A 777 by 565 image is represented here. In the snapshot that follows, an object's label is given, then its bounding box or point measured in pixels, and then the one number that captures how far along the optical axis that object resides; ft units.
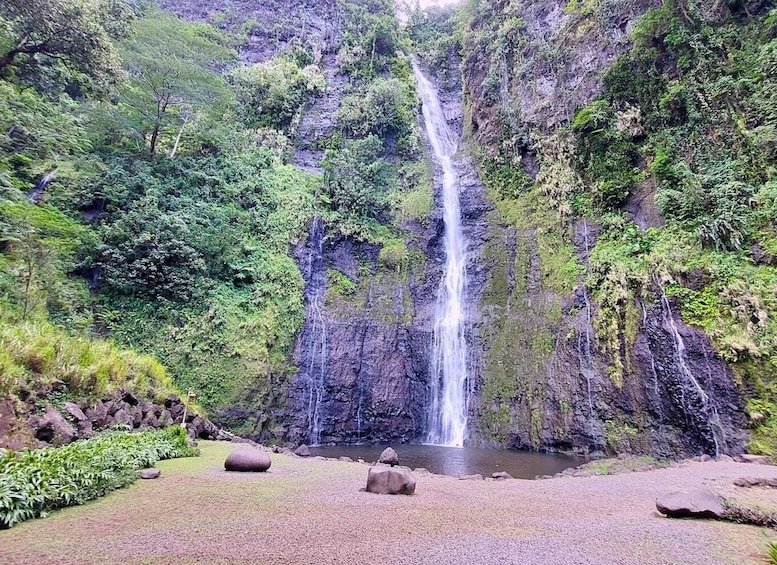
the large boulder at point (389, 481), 18.76
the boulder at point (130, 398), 28.45
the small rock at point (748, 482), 20.85
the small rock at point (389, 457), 28.86
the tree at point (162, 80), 57.62
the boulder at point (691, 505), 14.87
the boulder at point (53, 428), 19.80
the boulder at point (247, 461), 22.48
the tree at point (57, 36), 34.47
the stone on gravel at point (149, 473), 19.24
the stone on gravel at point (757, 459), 29.86
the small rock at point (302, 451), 35.14
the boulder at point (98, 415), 24.38
